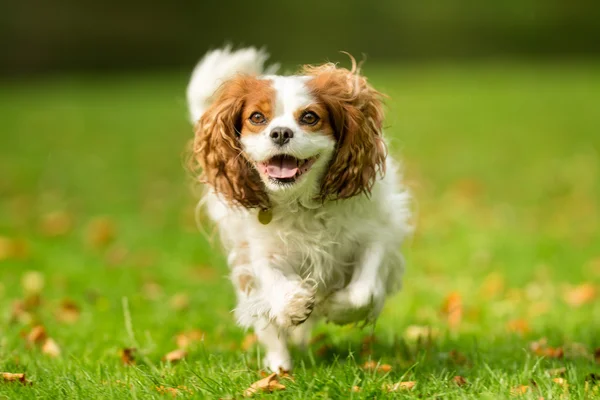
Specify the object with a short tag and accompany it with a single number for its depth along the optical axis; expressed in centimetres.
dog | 688
